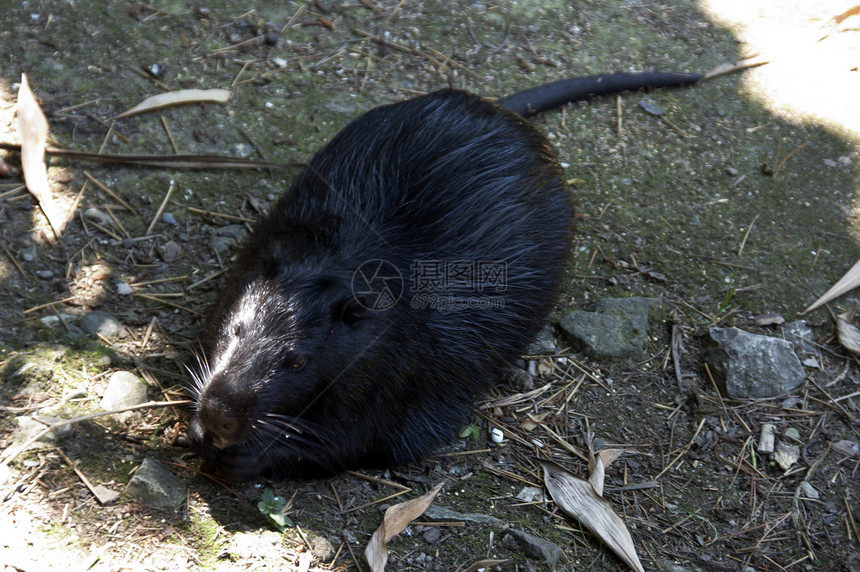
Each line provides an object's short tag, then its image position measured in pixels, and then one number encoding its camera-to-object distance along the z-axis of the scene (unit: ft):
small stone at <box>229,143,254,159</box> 13.41
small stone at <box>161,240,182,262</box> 11.74
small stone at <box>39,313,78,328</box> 10.12
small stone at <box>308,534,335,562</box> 8.35
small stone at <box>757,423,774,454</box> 10.73
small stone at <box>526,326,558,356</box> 11.97
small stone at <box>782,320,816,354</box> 12.17
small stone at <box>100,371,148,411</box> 9.43
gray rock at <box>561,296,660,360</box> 11.85
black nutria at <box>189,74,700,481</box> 8.95
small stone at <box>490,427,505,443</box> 10.66
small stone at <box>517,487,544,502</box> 9.73
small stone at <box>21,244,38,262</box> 10.90
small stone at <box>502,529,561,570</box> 8.70
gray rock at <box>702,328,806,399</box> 11.46
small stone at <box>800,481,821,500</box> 10.27
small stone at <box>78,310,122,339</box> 10.31
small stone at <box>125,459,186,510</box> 8.42
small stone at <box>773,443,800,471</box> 10.61
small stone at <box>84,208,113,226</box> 11.76
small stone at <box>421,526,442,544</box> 8.86
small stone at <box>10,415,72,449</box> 8.53
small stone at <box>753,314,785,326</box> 12.39
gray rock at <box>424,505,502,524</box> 9.16
